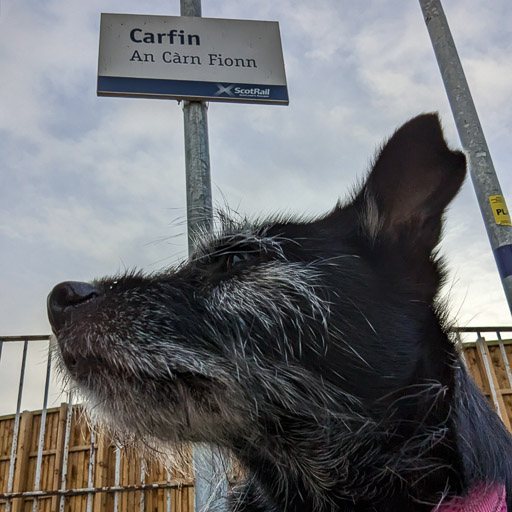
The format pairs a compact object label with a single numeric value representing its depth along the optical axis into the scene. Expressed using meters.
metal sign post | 2.41
